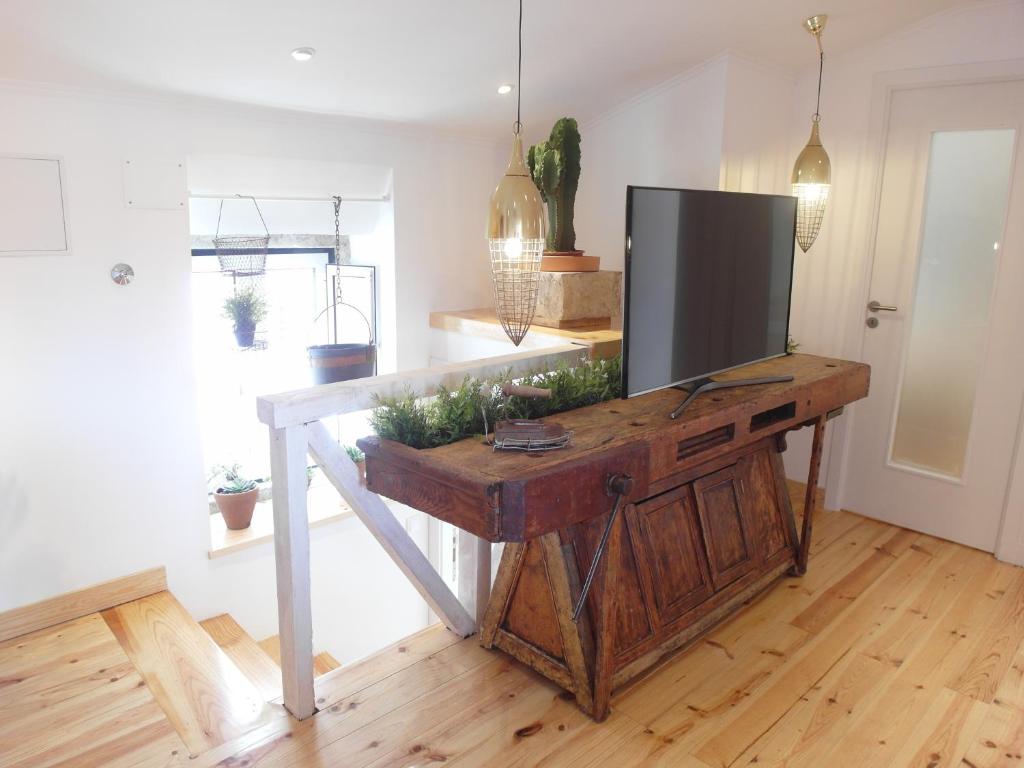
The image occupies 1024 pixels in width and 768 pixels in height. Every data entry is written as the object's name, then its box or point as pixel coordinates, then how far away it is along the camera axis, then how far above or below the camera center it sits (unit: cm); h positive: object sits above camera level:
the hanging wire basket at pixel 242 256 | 321 -10
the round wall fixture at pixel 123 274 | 289 -17
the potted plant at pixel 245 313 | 327 -34
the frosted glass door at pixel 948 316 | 306 -28
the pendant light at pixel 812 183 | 303 +26
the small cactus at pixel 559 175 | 305 +27
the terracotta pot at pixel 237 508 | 346 -126
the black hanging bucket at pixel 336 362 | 281 -47
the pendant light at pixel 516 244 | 209 -1
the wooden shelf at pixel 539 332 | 301 -40
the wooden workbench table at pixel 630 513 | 172 -79
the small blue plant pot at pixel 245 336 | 330 -45
